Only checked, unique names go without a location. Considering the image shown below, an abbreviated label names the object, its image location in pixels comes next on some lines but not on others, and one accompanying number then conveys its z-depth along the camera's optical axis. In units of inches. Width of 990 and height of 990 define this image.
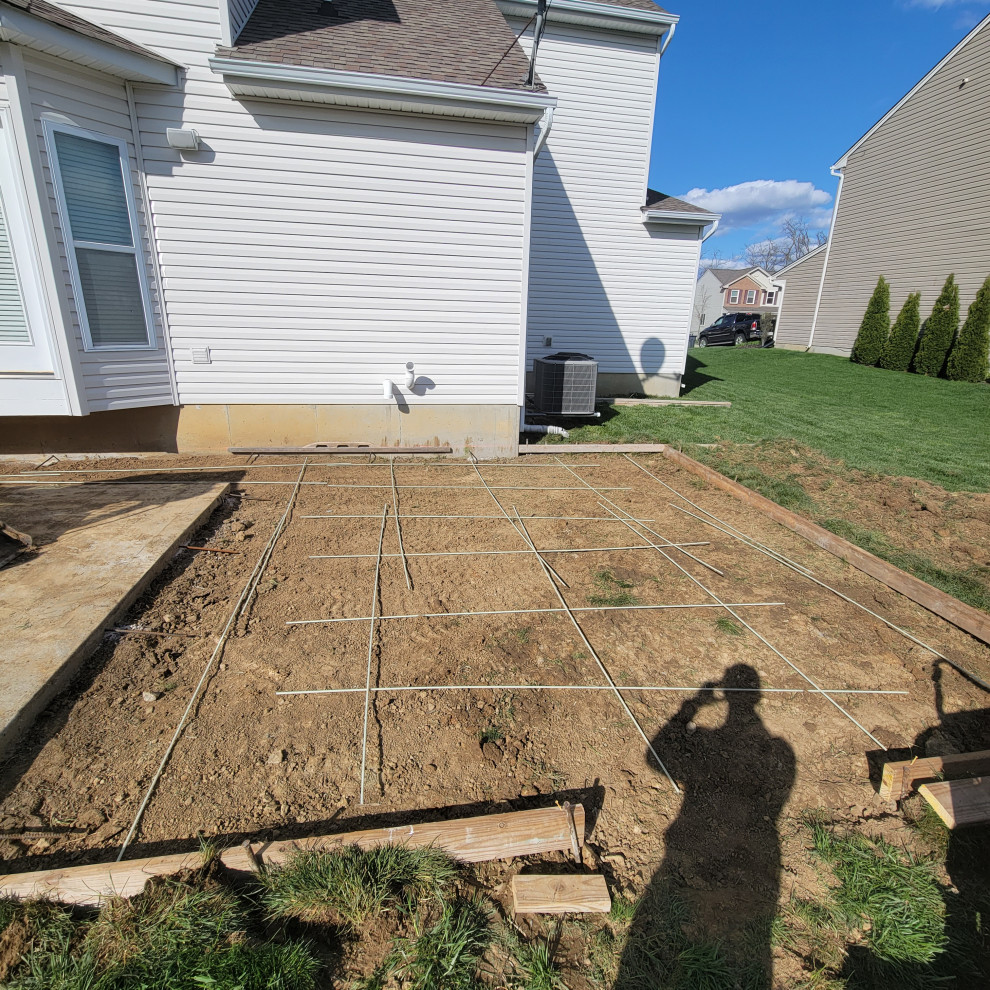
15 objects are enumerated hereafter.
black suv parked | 983.0
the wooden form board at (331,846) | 62.9
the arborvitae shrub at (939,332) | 527.2
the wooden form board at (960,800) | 81.3
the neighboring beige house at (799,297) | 748.0
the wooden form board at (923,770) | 87.7
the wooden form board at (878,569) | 134.4
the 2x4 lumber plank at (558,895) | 67.9
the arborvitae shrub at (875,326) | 604.1
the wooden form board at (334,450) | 238.5
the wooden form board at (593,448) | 275.6
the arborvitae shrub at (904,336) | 565.3
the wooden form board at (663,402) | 400.8
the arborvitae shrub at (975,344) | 497.7
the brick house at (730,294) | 1800.0
